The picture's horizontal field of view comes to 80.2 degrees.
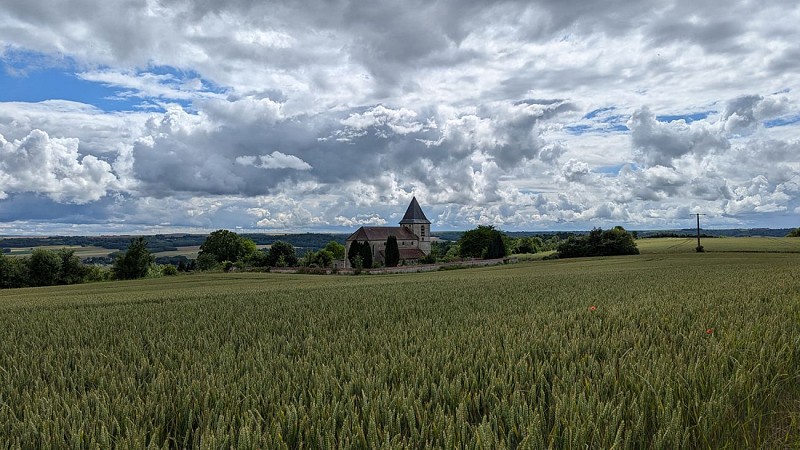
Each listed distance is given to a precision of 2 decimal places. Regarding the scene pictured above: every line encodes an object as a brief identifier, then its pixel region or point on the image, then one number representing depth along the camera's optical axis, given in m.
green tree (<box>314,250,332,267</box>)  113.62
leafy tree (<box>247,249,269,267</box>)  119.69
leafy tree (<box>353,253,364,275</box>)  84.22
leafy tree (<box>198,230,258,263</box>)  127.25
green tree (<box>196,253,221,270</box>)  108.37
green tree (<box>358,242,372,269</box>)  96.25
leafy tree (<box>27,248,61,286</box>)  84.50
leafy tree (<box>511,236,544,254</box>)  150.62
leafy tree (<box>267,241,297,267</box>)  118.38
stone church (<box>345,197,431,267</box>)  118.25
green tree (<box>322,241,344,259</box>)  142.27
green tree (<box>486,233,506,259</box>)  112.06
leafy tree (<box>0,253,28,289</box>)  81.88
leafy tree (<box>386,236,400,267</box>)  98.06
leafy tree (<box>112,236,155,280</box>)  82.06
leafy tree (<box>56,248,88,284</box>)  86.69
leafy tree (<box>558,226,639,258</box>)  84.50
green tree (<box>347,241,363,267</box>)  104.88
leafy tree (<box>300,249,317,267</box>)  114.00
